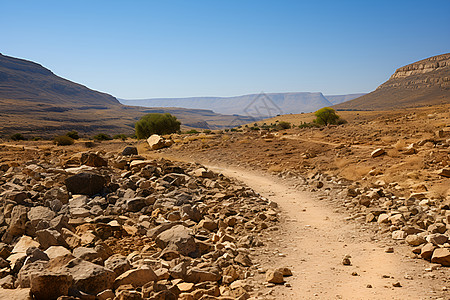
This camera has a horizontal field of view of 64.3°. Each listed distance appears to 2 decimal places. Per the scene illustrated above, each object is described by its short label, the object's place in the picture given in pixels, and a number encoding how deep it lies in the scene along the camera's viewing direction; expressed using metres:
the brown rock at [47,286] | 4.38
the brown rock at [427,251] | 6.44
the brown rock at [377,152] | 15.98
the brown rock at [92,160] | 14.49
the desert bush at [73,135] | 45.23
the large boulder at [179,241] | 6.93
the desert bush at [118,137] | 50.94
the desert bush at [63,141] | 34.16
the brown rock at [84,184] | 10.98
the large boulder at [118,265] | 5.55
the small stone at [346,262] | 6.52
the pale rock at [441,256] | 6.06
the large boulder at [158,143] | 27.45
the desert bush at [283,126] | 45.67
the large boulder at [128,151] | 18.73
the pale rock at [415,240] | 7.04
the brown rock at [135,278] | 5.24
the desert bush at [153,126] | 43.03
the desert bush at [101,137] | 48.67
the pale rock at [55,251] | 5.69
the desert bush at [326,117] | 48.56
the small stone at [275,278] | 5.79
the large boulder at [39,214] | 7.94
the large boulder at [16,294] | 4.40
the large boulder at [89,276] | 4.86
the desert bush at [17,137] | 44.15
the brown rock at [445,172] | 11.76
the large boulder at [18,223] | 7.61
